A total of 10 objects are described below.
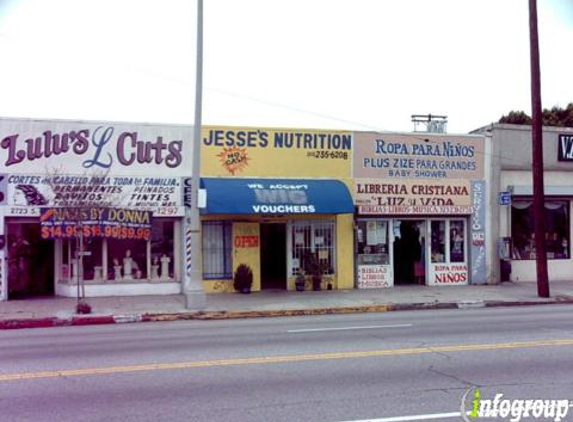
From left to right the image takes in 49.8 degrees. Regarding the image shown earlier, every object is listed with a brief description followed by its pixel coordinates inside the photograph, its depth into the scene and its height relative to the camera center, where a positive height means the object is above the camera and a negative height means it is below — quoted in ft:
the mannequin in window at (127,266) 60.95 -2.45
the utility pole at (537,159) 59.06 +7.79
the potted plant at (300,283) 63.36 -4.34
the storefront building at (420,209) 66.03 +3.41
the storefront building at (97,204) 57.31 +3.35
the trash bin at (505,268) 68.74 -3.11
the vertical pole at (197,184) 52.54 +4.89
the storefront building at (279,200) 60.39 +4.00
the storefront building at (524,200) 69.21 +4.58
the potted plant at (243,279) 61.67 -3.81
